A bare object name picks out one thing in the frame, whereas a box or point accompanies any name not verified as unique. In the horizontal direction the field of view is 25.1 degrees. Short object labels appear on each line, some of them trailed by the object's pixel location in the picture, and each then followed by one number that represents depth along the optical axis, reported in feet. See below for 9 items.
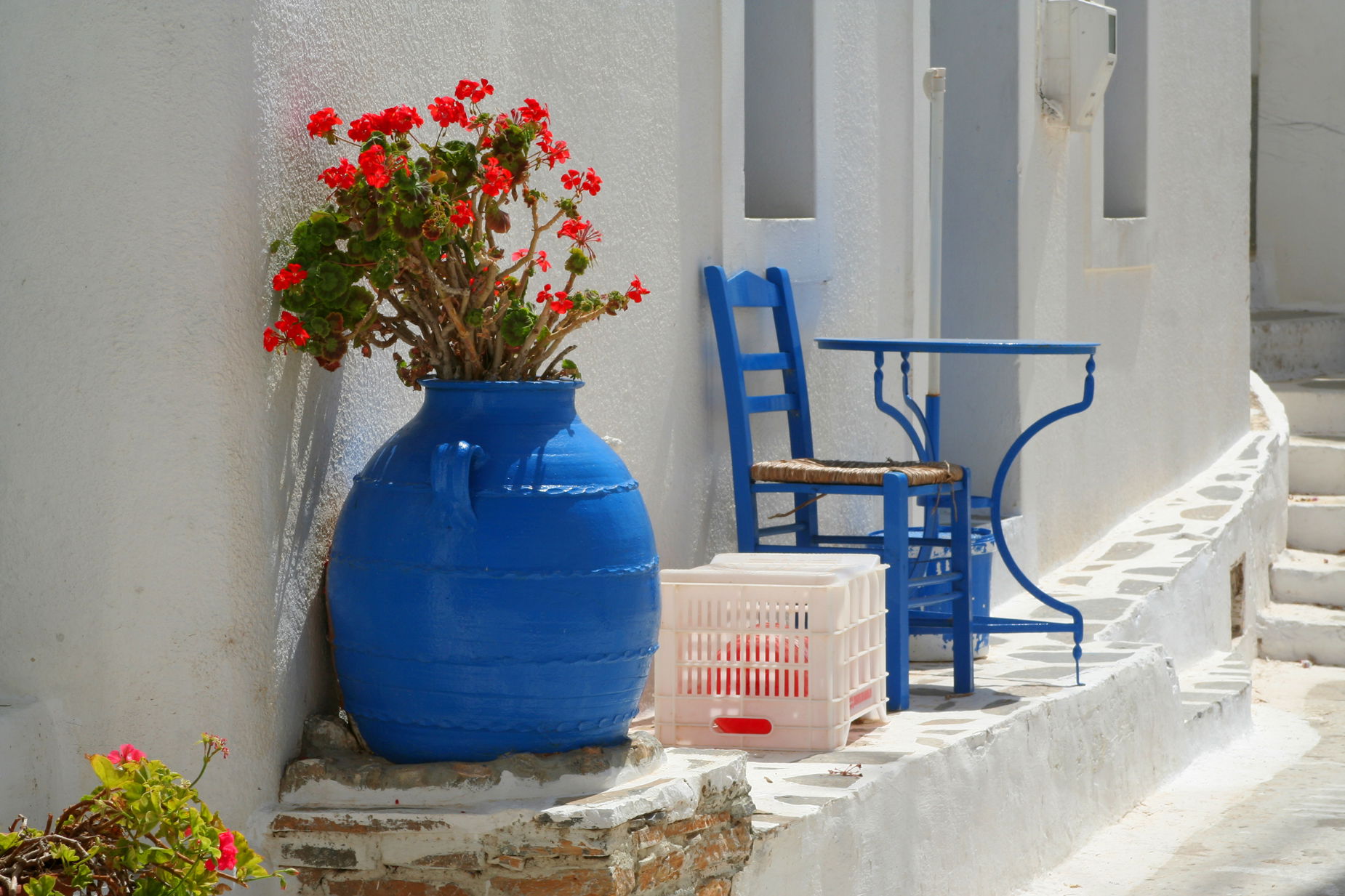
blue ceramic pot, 16.43
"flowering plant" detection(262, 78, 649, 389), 16.38
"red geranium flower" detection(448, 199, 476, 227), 17.08
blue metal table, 25.06
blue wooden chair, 24.36
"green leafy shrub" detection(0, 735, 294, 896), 12.05
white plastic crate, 21.90
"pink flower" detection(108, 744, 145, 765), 12.55
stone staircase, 44.77
